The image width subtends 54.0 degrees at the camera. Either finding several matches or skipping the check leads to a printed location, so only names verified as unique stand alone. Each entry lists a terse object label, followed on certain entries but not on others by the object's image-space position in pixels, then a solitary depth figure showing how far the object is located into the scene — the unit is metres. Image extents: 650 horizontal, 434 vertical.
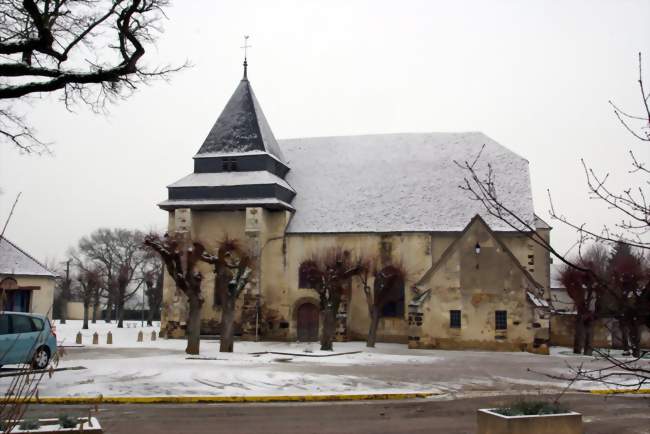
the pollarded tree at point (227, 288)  24.70
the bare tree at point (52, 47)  11.54
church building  30.80
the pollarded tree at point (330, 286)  27.36
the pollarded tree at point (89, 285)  55.50
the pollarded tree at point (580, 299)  28.30
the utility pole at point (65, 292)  70.78
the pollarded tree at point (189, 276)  23.22
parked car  16.50
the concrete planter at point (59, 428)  6.19
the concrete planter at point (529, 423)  8.27
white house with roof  34.06
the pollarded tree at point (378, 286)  30.69
